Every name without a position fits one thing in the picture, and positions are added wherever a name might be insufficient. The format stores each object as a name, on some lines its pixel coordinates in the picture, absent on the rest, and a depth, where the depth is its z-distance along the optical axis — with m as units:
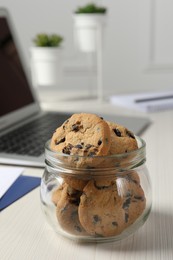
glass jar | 0.58
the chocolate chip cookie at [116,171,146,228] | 0.59
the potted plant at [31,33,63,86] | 1.36
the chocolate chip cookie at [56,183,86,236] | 0.59
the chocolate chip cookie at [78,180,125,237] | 0.58
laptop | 0.87
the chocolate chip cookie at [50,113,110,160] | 0.58
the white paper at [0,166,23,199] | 0.72
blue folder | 0.70
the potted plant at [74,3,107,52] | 1.38
